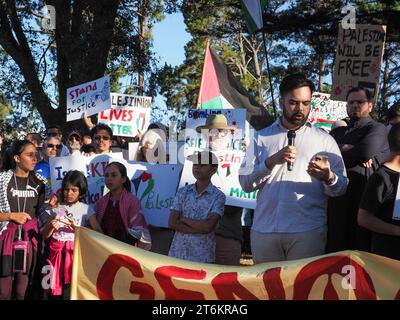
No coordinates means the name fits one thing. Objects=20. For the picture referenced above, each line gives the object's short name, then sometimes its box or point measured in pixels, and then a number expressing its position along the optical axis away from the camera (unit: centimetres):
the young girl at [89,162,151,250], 598
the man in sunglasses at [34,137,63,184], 735
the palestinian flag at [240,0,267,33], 835
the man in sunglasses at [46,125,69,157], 829
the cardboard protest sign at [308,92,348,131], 1232
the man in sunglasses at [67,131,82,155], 800
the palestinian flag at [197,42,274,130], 772
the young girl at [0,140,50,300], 592
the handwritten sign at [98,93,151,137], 910
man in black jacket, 518
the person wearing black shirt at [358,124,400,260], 444
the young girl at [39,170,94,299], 591
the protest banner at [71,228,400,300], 388
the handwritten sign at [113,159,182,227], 655
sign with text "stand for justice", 904
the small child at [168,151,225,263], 536
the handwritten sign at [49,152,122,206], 684
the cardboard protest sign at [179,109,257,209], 633
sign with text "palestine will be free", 890
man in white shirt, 443
